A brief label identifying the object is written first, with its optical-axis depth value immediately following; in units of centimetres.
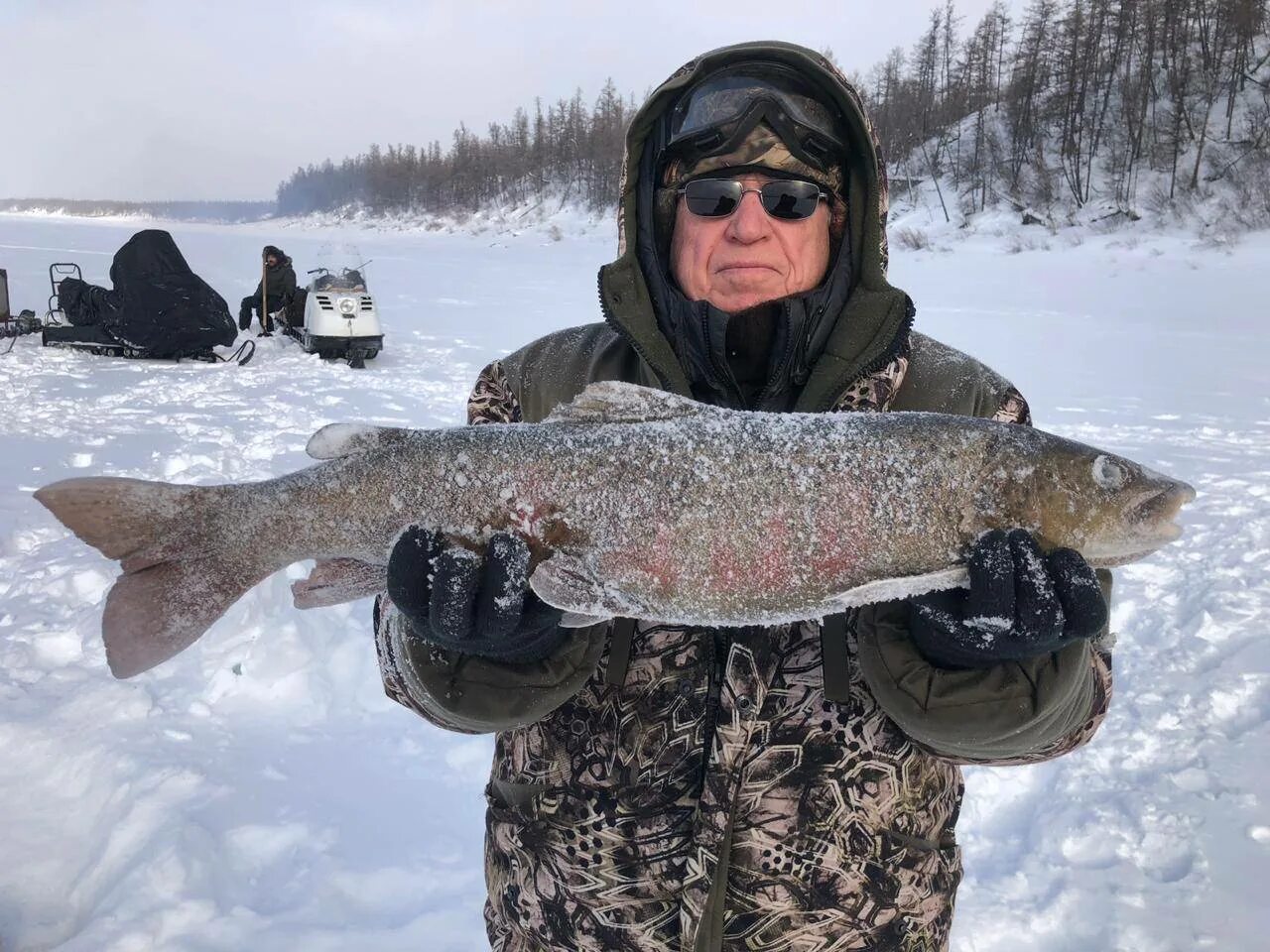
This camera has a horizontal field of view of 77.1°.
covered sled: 1220
